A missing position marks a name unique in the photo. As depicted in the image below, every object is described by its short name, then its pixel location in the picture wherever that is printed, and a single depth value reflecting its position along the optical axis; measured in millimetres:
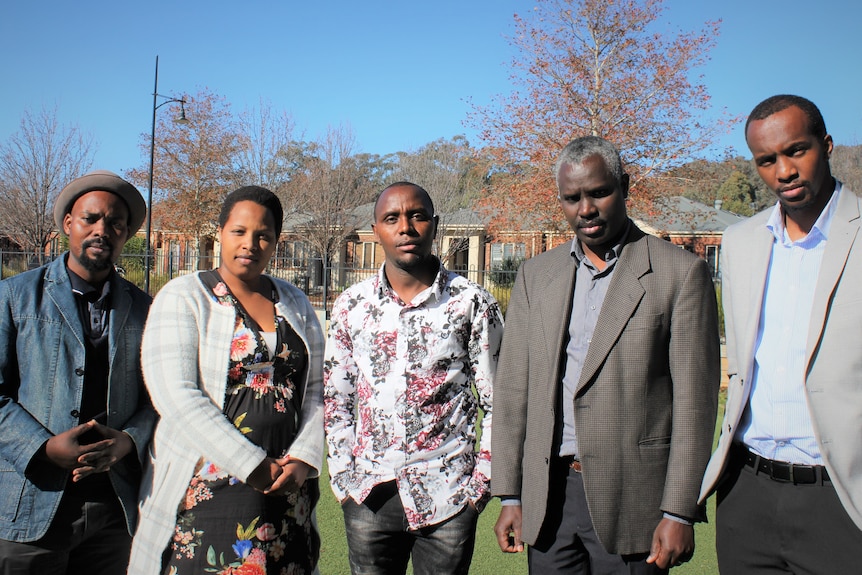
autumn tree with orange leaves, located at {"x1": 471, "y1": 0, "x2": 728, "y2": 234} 19531
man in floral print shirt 2877
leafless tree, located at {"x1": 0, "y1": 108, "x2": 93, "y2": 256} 26578
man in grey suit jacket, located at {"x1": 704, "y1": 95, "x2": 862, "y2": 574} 2344
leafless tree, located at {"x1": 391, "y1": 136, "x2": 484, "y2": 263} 35875
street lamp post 22005
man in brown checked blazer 2479
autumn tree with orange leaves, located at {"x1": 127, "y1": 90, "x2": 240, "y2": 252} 29703
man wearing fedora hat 2748
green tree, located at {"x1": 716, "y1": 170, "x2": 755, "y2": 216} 50250
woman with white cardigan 2727
